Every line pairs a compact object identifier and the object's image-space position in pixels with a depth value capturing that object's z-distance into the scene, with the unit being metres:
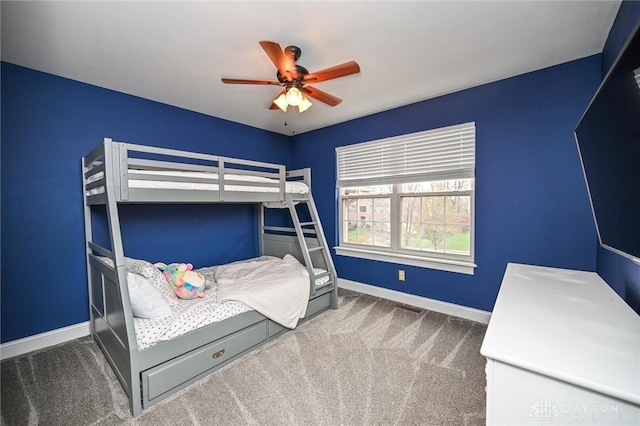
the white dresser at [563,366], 0.74
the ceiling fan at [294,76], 1.62
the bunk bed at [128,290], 1.61
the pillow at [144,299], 1.77
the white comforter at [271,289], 2.17
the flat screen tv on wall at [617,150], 0.80
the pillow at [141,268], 2.05
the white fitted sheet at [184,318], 1.64
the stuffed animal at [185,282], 2.22
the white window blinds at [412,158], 2.66
